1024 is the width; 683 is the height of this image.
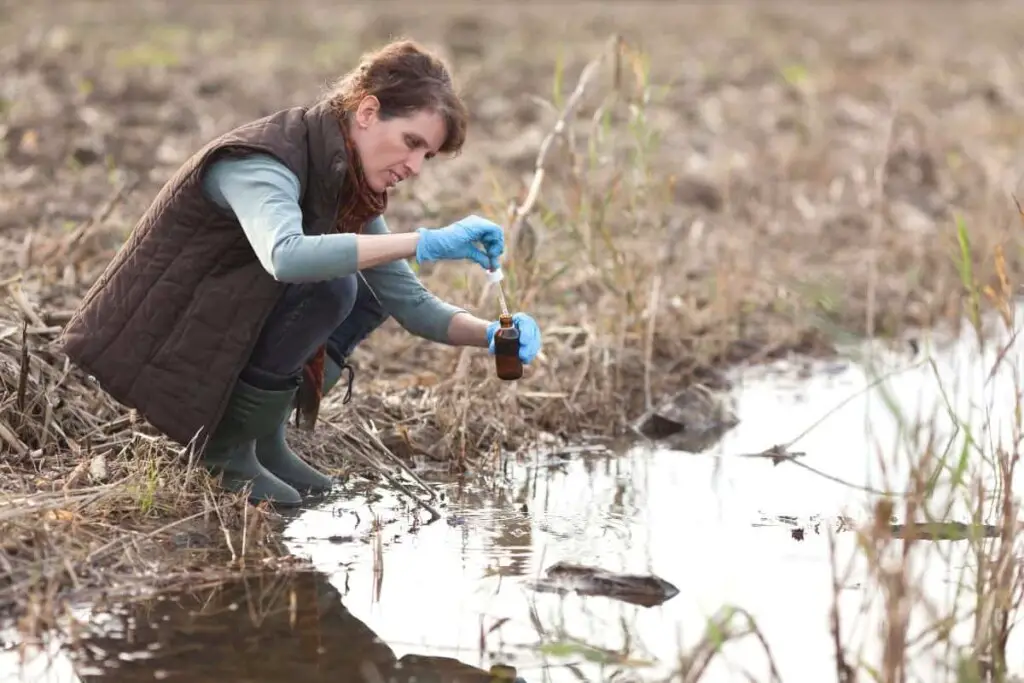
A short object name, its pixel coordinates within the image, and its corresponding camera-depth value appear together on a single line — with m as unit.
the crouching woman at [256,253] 7.52
